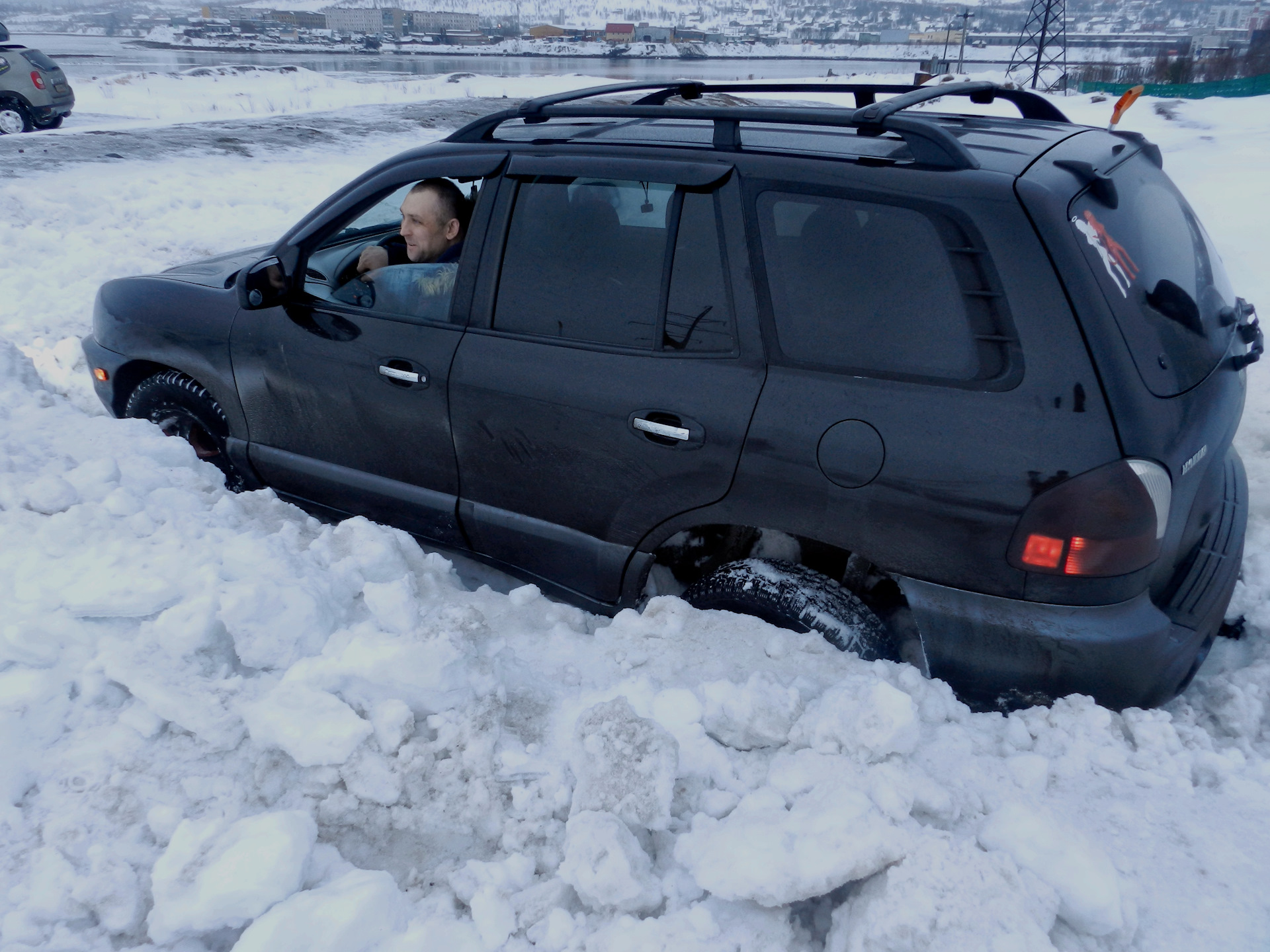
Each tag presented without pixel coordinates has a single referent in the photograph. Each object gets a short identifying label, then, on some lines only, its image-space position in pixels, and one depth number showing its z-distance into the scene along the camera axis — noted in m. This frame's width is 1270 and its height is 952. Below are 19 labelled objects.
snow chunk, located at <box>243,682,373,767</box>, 2.19
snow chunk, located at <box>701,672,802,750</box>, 2.26
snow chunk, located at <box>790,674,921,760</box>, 2.15
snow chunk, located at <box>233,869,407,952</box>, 1.77
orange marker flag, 5.02
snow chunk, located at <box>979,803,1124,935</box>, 1.78
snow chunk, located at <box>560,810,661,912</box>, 1.86
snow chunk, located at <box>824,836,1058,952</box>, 1.73
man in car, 3.27
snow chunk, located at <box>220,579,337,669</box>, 2.47
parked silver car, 14.23
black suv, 2.13
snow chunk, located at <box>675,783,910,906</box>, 1.82
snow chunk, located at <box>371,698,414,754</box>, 2.22
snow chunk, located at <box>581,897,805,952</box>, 1.79
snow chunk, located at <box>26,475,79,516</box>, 3.04
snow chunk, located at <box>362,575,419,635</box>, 2.62
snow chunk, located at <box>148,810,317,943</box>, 1.82
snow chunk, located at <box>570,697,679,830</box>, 2.05
